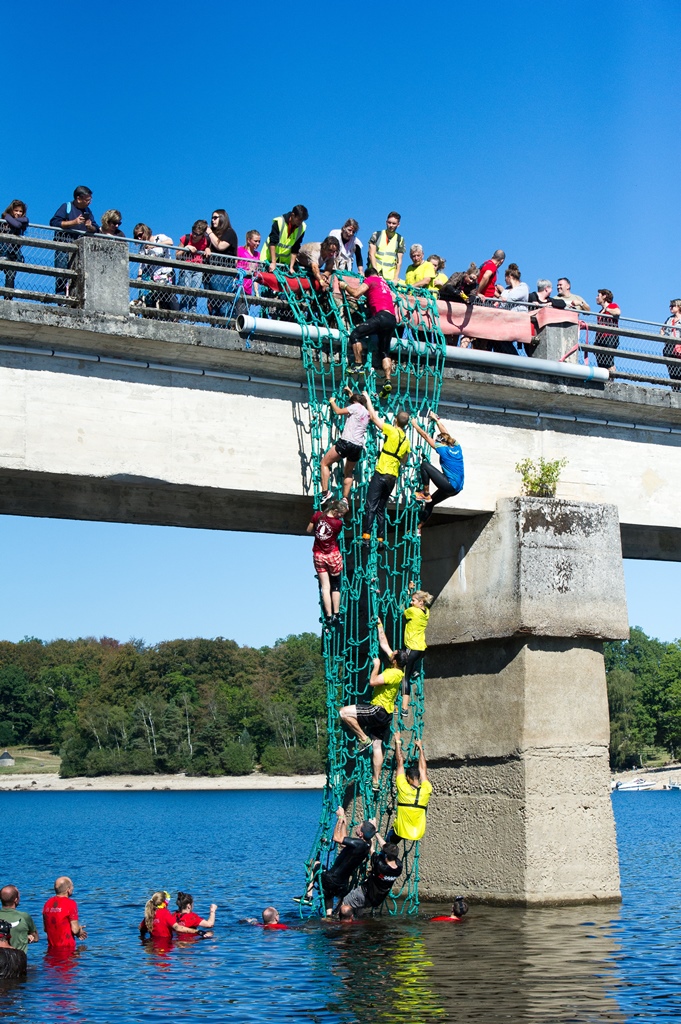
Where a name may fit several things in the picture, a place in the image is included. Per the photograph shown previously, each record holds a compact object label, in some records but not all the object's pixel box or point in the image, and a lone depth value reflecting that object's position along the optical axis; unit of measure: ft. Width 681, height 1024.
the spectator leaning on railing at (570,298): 73.41
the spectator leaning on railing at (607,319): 71.82
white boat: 394.32
